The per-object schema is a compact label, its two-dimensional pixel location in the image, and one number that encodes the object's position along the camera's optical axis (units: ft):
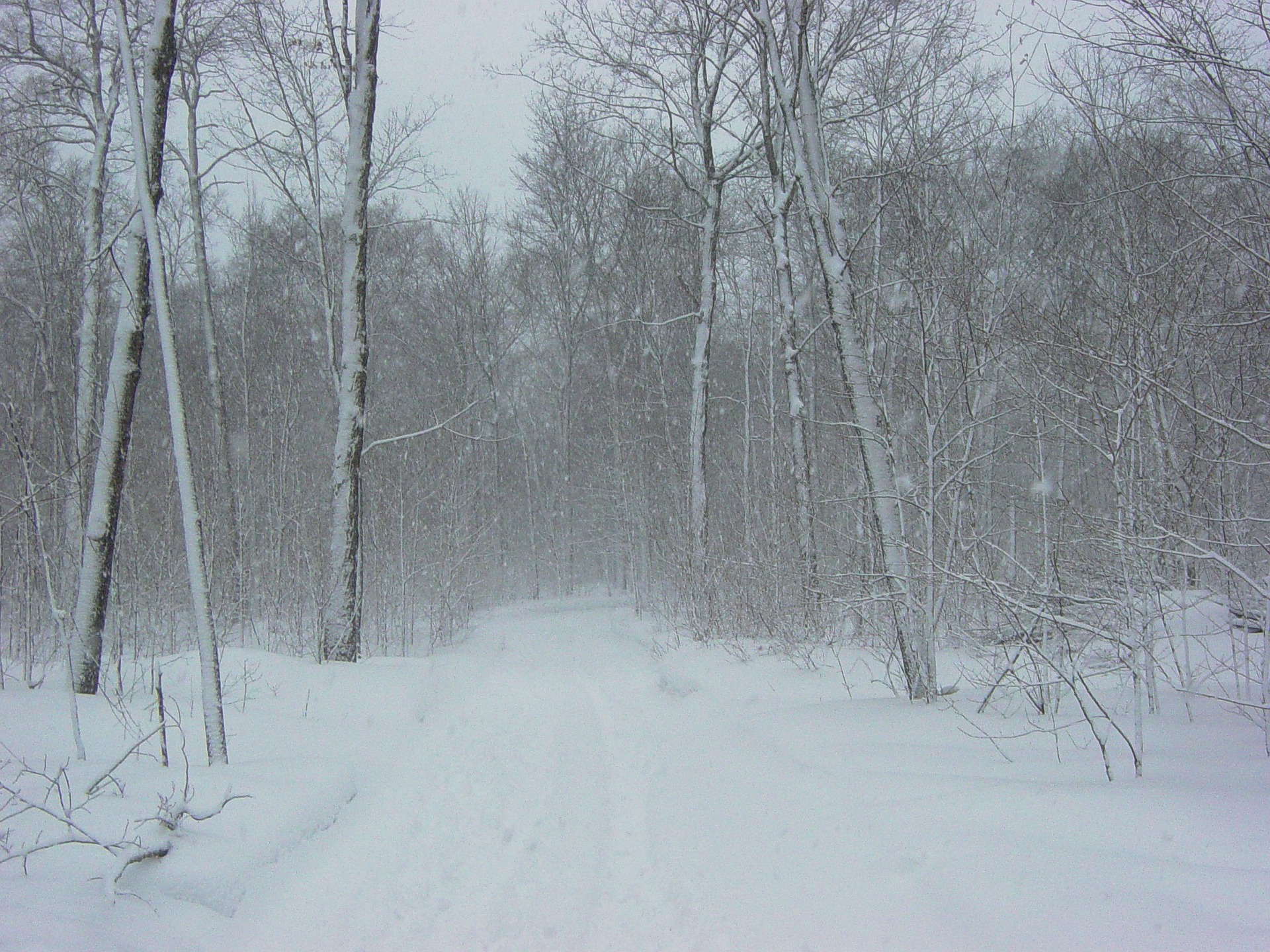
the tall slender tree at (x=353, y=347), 34.01
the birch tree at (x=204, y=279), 53.31
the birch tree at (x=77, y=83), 36.42
